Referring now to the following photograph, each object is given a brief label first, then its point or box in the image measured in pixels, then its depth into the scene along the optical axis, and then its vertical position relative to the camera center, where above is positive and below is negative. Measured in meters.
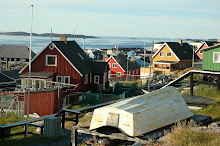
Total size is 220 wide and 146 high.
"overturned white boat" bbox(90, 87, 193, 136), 13.45 -1.98
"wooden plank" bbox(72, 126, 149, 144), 12.84 -2.79
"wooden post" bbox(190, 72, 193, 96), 26.80 -1.08
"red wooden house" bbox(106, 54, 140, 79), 72.44 +0.52
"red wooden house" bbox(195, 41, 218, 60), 79.19 +6.59
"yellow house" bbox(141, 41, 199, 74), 66.94 +2.53
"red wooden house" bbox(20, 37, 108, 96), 35.66 -0.11
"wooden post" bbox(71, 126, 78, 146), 14.57 -3.09
